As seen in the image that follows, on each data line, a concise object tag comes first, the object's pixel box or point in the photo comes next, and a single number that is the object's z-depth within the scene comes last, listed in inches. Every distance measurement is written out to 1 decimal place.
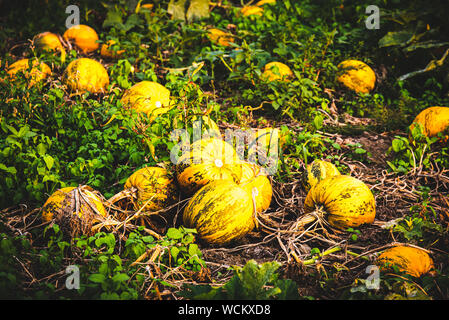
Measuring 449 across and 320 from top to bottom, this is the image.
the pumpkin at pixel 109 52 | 216.4
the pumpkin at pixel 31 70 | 178.5
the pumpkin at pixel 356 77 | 206.5
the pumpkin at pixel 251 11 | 258.7
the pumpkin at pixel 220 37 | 230.1
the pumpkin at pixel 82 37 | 232.4
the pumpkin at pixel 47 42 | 223.9
